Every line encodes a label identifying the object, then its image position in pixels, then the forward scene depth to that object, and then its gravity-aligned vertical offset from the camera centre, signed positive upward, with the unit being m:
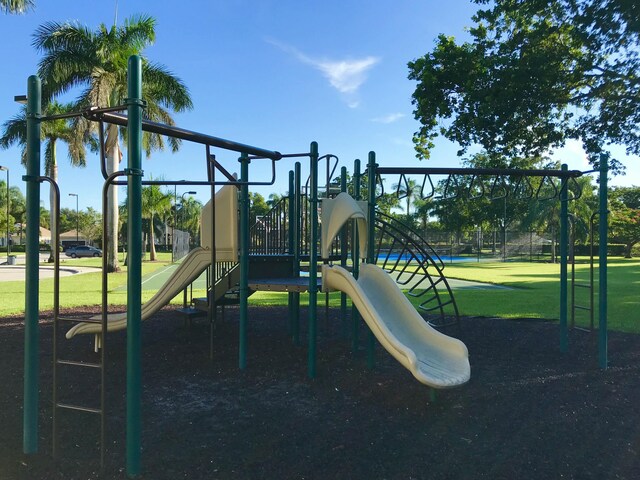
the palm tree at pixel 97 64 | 20.69 +7.86
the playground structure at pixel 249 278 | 2.76 -0.37
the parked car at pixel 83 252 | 46.66 -0.88
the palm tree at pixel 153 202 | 40.70 +3.64
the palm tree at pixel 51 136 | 29.08 +6.74
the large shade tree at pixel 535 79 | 11.20 +4.08
